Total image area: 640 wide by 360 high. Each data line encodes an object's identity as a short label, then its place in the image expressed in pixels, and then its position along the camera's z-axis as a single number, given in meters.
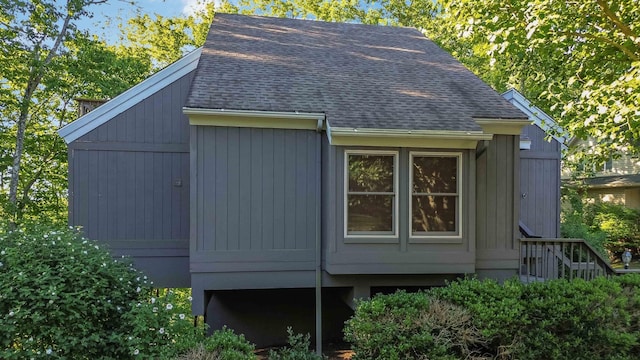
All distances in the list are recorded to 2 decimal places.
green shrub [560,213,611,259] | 10.93
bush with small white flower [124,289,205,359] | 4.22
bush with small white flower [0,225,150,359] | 4.12
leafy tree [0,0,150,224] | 10.49
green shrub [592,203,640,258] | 15.57
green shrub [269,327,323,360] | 5.13
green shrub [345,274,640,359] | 4.68
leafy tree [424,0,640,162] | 5.13
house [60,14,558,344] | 5.85
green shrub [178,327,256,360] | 4.06
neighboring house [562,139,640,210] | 17.94
